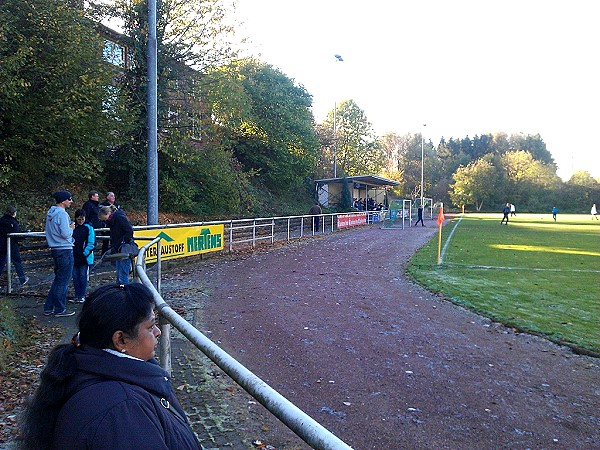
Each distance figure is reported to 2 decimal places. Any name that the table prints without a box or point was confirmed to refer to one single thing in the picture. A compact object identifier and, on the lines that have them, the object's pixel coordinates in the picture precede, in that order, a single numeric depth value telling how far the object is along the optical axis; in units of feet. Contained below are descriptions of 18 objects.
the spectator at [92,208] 39.22
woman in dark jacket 5.10
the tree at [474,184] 309.63
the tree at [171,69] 73.10
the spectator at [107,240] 39.54
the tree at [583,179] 310.80
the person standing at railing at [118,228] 31.55
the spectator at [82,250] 27.86
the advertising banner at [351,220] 107.45
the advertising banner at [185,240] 39.29
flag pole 55.93
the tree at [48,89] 50.83
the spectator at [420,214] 138.57
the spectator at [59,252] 26.00
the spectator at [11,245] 32.91
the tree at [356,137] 198.49
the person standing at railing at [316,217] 92.90
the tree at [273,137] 123.51
